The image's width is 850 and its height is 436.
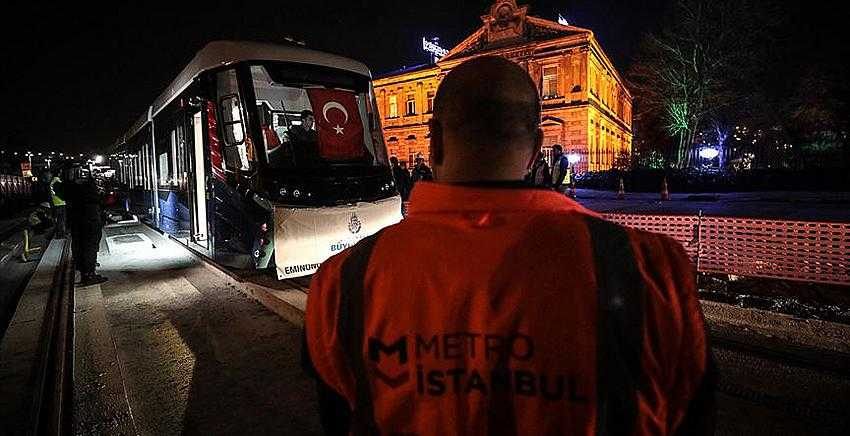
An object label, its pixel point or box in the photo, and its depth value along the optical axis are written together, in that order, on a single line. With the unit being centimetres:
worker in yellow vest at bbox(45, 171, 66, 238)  1350
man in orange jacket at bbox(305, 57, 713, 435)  104
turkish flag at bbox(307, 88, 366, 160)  695
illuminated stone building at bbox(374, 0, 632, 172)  3981
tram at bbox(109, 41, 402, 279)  630
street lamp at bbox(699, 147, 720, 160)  3203
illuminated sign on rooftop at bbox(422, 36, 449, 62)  5215
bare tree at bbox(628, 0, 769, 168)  2908
